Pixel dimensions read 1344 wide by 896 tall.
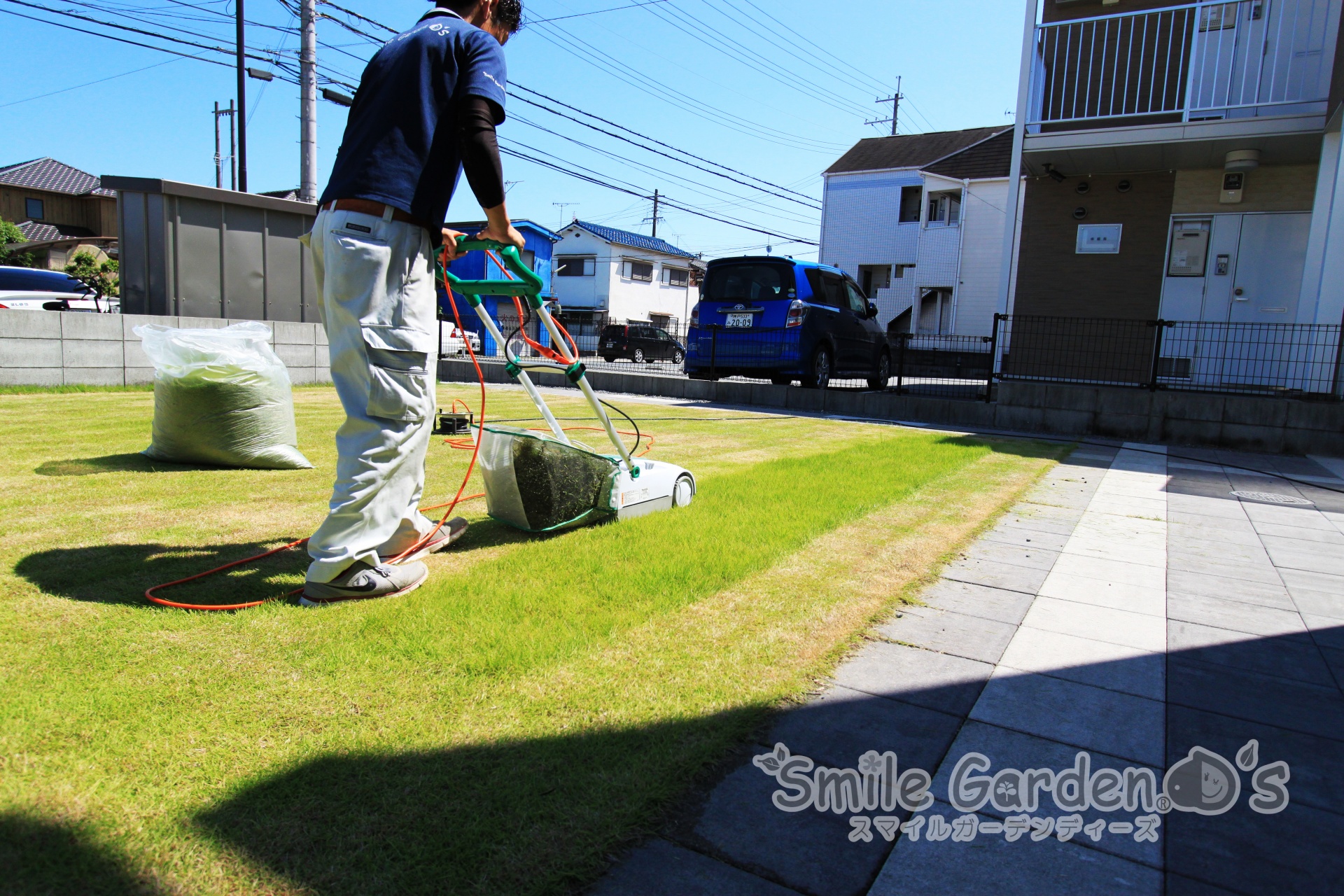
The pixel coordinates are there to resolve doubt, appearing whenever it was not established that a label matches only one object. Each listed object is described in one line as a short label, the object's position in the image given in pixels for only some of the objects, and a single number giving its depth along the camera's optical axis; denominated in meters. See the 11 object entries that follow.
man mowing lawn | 2.33
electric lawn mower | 3.10
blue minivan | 10.27
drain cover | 5.07
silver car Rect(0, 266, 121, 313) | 11.55
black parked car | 23.11
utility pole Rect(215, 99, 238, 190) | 33.91
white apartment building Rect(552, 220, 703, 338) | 37.19
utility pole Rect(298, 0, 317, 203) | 12.53
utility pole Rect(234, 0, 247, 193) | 15.05
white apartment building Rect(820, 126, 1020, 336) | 24.70
